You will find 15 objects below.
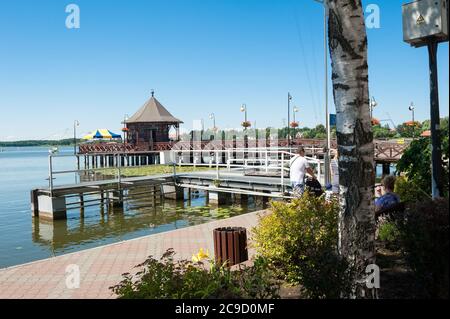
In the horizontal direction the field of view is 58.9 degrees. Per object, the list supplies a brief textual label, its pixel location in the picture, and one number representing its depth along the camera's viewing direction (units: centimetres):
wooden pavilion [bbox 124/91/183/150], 4638
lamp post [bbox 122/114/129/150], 4869
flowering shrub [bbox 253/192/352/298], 588
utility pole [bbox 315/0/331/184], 1327
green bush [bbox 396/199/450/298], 336
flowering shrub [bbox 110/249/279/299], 421
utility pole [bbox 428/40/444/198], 525
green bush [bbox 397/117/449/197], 737
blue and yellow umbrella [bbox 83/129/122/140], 5115
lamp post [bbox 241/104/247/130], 4531
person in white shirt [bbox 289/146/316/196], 1118
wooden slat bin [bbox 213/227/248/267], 708
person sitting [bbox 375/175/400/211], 721
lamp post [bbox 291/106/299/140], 4985
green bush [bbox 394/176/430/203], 812
